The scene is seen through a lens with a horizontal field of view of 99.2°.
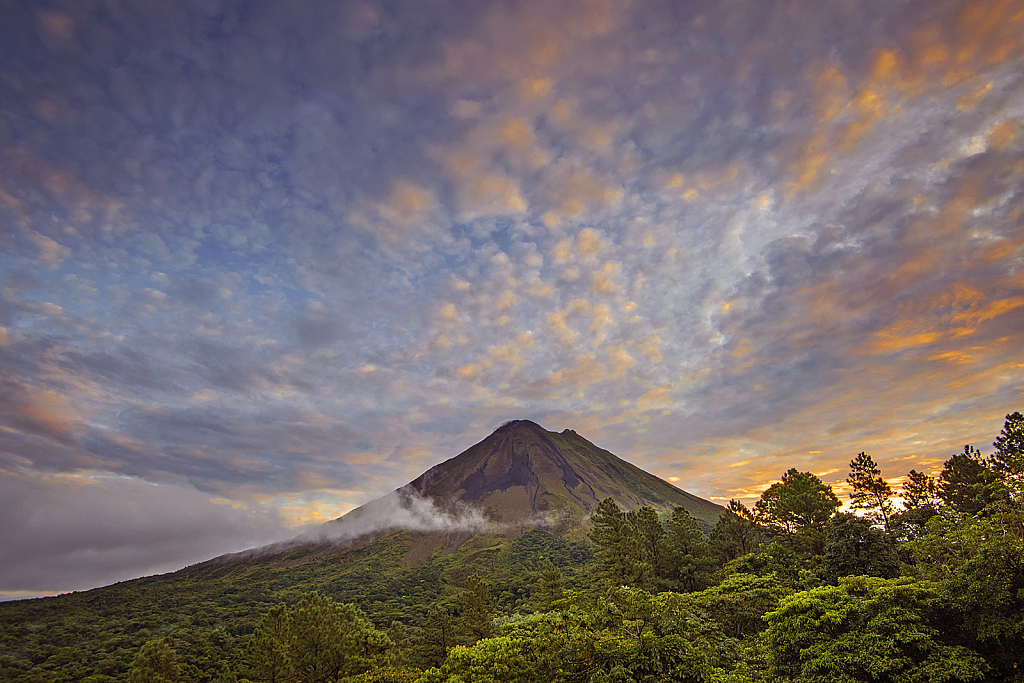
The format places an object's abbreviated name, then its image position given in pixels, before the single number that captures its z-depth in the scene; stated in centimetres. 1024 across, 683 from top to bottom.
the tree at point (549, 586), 3772
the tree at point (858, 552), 2691
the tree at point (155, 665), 3781
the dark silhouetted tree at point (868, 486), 4197
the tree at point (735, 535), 4574
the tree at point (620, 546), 3703
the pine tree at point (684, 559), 3919
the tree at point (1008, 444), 2708
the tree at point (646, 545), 3697
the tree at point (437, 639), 3534
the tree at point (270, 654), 3256
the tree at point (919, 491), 4453
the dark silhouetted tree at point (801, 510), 3675
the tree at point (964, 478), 3297
